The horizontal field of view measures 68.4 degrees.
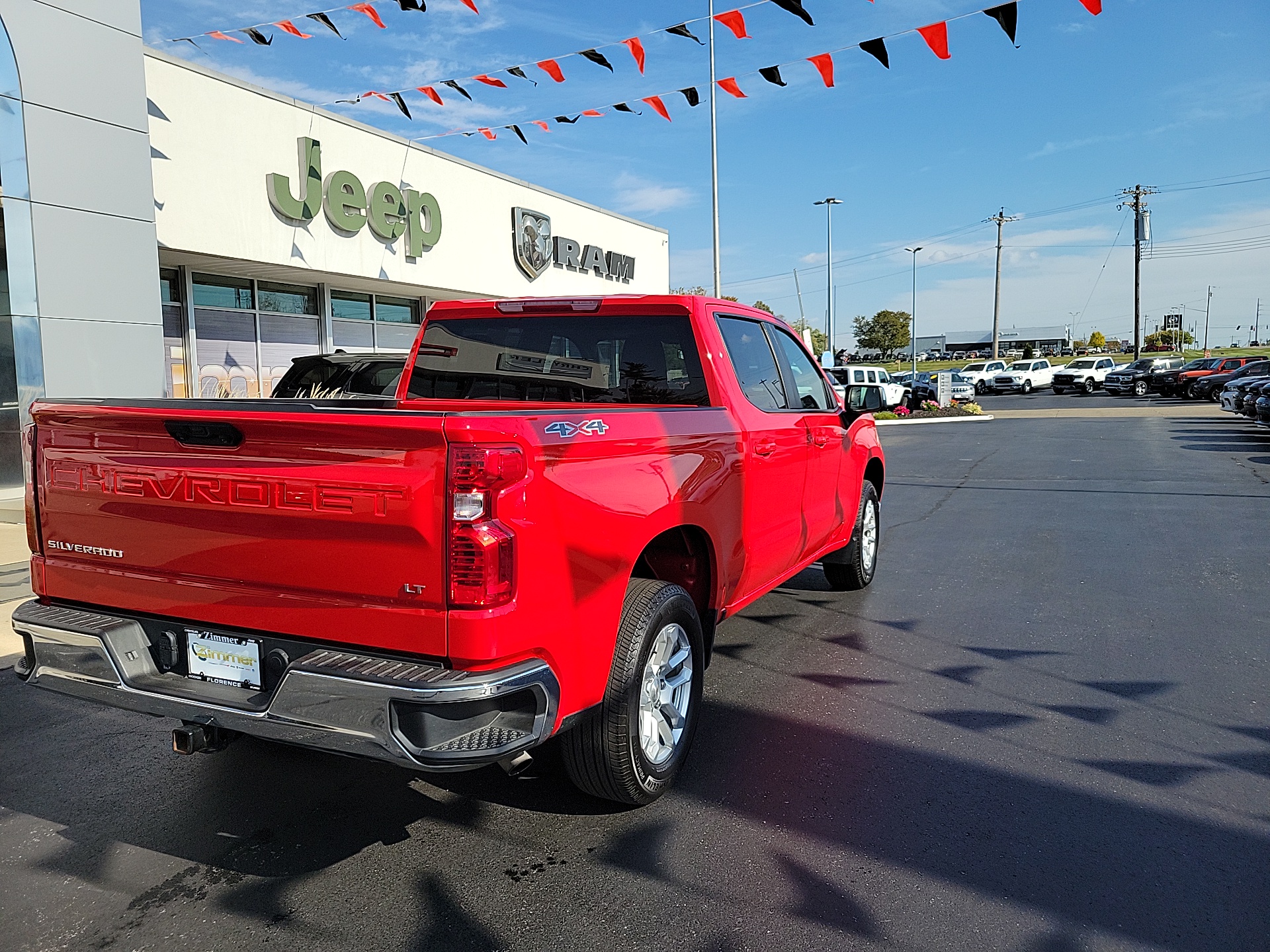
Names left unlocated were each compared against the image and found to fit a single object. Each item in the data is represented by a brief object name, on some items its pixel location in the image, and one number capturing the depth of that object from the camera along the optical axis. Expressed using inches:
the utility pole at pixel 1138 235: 2507.4
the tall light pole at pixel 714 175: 942.4
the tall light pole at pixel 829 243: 2020.2
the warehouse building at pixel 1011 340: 5413.4
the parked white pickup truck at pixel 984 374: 2201.0
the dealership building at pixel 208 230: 373.7
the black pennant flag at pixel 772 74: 503.8
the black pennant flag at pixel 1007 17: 383.9
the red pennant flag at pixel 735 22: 439.8
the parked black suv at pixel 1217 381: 1366.9
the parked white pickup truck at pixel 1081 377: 2130.9
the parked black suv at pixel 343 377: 407.2
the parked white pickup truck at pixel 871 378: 1345.6
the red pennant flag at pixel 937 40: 425.7
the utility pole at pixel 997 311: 2724.9
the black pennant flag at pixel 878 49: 439.5
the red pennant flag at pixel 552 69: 518.6
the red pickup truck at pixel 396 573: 104.2
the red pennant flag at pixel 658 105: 584.7
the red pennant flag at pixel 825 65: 471.8
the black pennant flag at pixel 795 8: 391.2
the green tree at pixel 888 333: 3882.9
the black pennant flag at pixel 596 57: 500.4
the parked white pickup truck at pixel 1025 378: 2229.3
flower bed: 1346.0
